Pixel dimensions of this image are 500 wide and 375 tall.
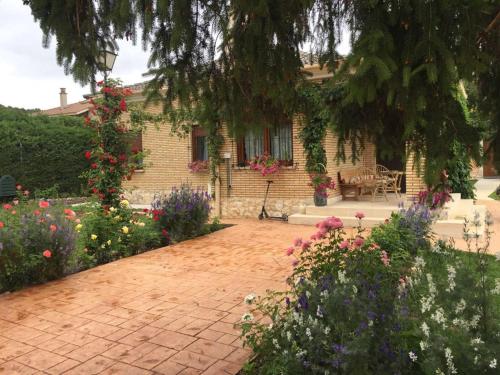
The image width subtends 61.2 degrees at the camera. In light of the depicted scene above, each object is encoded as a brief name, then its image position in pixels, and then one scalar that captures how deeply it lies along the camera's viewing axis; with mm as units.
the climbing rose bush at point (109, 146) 7387
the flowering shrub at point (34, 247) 5184
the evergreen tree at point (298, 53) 2018
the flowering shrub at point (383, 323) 2037
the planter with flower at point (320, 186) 10141
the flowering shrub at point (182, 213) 8000
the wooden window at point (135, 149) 7796
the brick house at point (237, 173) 10805
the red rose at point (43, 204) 5812
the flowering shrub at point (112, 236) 6613
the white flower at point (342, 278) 2695
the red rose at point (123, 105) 7500
